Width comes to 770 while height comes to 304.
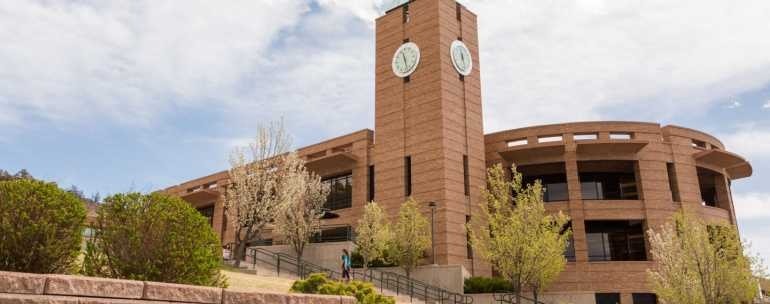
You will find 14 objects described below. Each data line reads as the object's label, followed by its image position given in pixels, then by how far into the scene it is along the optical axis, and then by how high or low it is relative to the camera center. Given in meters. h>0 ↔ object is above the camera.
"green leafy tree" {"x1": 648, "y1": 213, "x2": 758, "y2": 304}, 21.30 +0.57
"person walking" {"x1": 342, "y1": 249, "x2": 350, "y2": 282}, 24.03 +0.77
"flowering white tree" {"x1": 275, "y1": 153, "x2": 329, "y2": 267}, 31.88 +4.73
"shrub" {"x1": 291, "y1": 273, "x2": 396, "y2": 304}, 17.33 -0.07
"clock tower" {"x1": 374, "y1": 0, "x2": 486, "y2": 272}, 34.44 +10.84
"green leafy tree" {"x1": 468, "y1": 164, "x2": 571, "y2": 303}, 23.55 +1.64
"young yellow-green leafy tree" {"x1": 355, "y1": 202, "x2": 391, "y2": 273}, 31.02 +2.69
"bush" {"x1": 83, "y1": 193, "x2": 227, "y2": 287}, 11.82 +0.91
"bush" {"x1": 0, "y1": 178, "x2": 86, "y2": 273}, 11.26 +1.18
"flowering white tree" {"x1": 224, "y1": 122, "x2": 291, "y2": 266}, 29.91 +5.06
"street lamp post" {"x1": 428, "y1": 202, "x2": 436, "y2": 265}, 32.25 +3.03
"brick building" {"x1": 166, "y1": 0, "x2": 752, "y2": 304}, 34.28 +8.04
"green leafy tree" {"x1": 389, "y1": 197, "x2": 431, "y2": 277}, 30.98 +2.42
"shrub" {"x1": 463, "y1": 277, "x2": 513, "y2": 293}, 29.88 +0.07
